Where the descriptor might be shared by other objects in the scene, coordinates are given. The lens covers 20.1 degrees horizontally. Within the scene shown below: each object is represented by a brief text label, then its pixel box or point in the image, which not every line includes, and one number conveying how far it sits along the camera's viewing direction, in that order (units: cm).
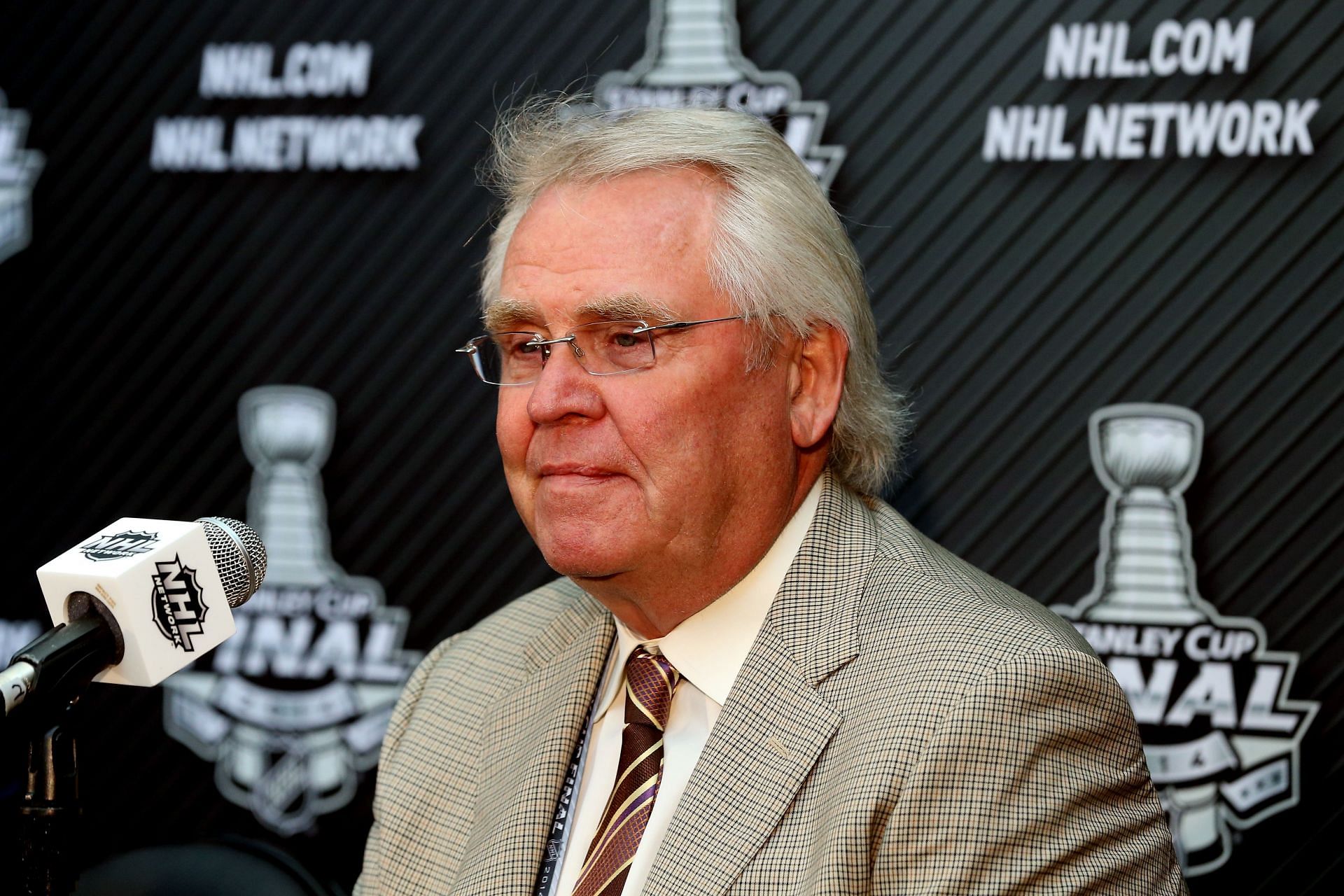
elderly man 196
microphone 185
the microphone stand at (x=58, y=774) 186
